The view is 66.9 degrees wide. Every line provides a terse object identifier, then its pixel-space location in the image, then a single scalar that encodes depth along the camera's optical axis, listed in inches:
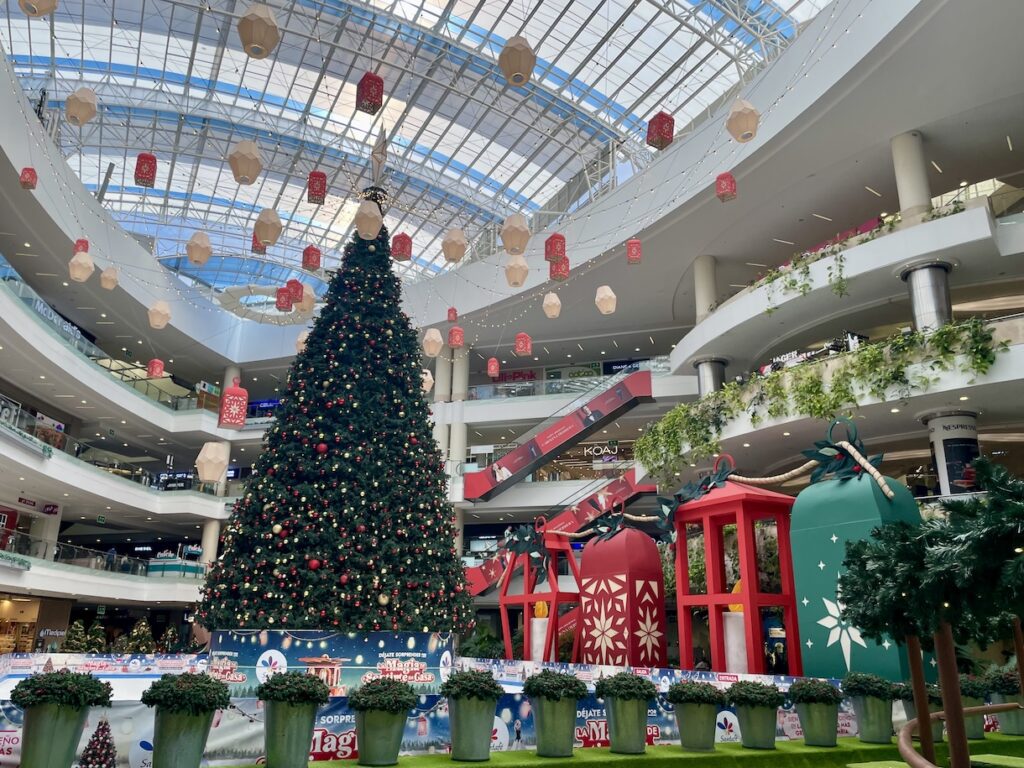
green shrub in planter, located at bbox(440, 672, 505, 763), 239.0
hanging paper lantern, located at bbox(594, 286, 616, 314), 626.5
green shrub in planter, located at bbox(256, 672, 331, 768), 215.9
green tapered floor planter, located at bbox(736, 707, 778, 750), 274.1
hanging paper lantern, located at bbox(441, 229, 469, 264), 490.8
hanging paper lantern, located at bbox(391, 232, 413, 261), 667.4
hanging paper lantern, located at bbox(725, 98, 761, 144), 429.7
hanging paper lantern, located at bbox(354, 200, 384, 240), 419.5
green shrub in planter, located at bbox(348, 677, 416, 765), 225.8
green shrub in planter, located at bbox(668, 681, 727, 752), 267.1
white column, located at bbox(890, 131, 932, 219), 707.4
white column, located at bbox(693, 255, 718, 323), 943.0
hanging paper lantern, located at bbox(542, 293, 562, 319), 640.3
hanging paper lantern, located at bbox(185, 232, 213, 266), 543.8
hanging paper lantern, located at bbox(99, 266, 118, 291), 674.2
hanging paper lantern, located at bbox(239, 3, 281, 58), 354.6
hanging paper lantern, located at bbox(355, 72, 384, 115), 497.0
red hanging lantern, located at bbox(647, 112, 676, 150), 521.7
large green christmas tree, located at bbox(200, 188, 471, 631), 370.6
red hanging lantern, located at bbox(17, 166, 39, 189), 562.5
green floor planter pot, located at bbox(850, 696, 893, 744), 290.0
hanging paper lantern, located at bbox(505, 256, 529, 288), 534.9
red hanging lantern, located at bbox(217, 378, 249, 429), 867.4
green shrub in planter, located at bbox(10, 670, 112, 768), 194.1
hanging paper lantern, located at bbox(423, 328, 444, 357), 711.1
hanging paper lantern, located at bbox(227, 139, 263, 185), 443.5
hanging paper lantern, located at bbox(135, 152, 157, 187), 611.8
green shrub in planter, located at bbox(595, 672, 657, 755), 259.4
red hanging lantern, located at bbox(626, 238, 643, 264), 719.6
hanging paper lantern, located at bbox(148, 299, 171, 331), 690.8
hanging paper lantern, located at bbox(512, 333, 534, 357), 865.5
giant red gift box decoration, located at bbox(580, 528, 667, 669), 448.8
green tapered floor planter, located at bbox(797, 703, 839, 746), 281.4
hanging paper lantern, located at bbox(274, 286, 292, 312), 802.2
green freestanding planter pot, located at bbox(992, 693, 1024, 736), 319.3
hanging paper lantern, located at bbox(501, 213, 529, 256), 457.7
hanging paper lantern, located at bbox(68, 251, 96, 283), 573.3
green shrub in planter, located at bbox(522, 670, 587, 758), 249.4
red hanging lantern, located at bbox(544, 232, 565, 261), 611.8
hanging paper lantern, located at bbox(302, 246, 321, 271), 696.4
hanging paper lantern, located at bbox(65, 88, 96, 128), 438.3
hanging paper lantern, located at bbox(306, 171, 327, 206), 643.9
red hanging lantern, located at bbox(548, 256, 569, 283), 604.1
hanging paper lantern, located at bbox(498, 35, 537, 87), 385.4
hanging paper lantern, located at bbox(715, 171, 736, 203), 574.2
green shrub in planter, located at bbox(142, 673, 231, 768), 202.4
